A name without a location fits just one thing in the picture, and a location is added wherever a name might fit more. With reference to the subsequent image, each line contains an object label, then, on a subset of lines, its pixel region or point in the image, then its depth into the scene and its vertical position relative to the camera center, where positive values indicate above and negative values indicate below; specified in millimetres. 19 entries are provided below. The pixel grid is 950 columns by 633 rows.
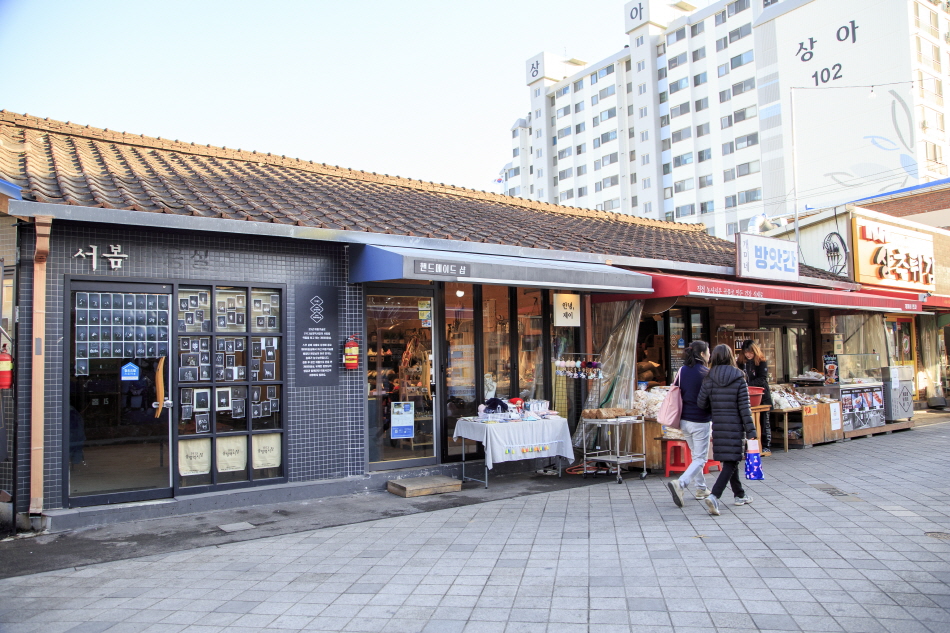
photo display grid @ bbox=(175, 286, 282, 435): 7156 -47
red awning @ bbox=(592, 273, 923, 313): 9461 +826
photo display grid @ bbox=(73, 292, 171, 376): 6582 +374
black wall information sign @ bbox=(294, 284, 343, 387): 7750 +245
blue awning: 7250 +979
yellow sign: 15734 +2143
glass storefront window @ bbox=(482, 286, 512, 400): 9422 +156
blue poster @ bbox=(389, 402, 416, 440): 8531 -831
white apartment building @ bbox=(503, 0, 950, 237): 38688 +16770
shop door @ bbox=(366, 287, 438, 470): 8406 -295
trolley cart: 8727 -1327
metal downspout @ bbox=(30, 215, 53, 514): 6160 -220
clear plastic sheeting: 9891 +7
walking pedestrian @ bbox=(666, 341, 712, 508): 7016 -766
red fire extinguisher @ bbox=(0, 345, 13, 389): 5820 -33
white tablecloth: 8062 -1067
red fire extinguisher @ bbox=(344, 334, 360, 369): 7930 +34
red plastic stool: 8867 -1452
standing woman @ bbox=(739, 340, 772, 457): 10305 -392
